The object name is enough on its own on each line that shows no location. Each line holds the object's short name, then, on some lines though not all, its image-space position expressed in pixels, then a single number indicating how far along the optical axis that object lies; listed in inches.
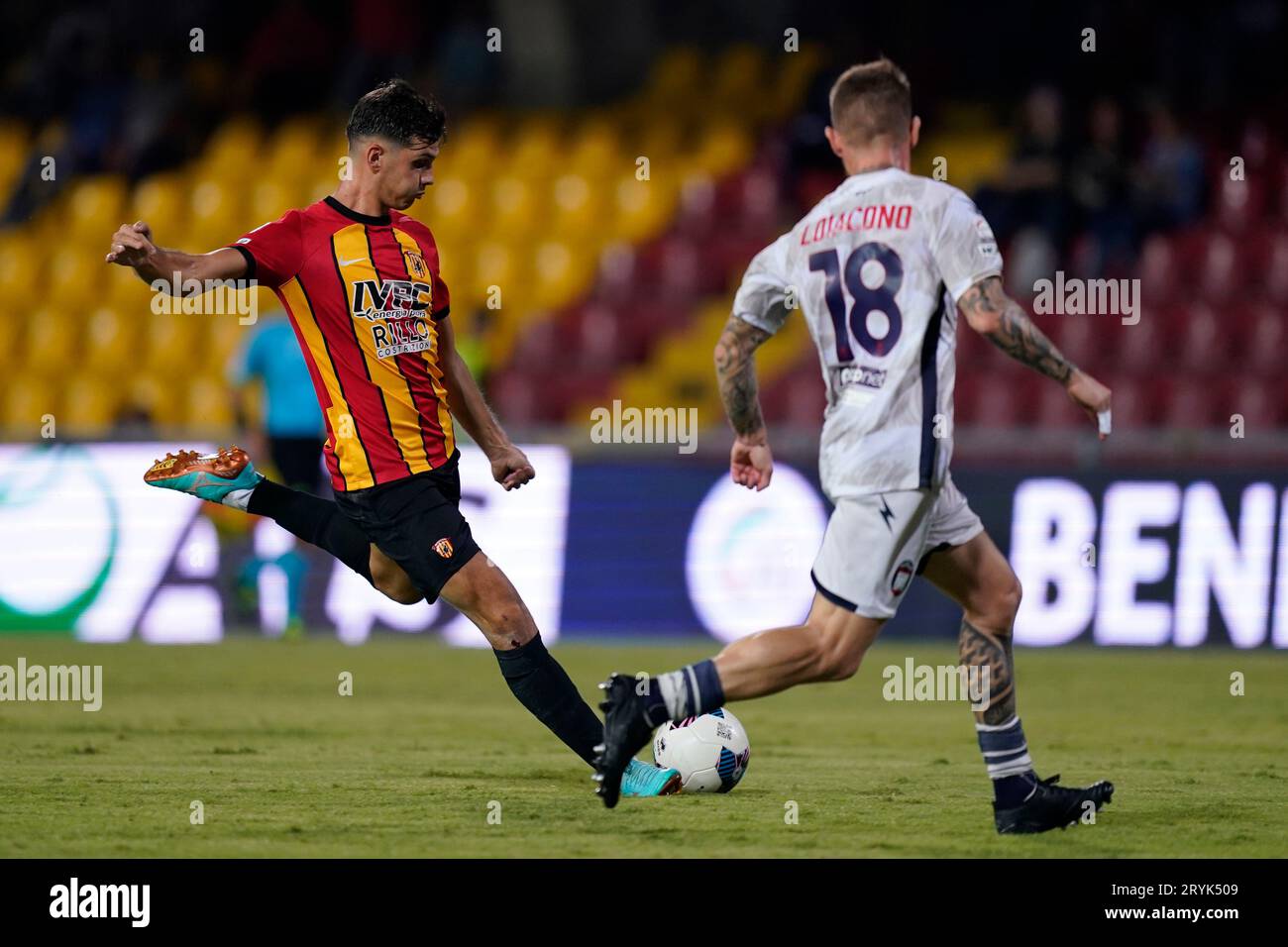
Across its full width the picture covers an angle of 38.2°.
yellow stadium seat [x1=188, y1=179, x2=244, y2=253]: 689.6
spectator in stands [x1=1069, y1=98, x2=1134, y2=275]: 559.5
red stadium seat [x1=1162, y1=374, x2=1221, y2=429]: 535.5
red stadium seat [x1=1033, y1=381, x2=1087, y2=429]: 535.8
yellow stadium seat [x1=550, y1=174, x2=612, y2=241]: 671.1
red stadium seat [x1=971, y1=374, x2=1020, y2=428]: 544.1
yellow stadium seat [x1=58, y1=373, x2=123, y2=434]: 636.7
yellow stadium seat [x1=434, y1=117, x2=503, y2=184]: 703.1
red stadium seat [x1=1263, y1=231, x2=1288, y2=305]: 562.6
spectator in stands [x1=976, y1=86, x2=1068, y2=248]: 559.5
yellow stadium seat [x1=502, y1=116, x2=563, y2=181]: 692.1
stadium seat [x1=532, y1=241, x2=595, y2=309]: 650.2
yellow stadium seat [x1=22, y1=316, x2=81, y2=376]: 668.7
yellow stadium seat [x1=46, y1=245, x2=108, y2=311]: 701.3
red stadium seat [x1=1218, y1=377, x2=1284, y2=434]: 529.0
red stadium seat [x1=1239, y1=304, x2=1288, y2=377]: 544.7
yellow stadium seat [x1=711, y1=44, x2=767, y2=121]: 689.6
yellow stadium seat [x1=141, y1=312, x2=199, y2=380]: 654.5
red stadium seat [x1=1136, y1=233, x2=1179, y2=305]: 568.7
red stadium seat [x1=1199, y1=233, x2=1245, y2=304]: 569.3
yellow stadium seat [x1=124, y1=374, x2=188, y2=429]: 628.7
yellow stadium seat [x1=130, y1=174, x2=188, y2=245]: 700.7
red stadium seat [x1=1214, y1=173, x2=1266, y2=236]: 588.4
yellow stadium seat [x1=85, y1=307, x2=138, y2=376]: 664.4
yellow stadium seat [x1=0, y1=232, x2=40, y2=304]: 707.4
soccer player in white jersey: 206.5
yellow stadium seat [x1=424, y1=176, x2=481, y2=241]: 682.8
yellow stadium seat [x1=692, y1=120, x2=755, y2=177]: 666.8
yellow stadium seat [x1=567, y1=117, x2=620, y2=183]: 682.2
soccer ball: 245.9
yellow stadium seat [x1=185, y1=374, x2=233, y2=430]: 619.8
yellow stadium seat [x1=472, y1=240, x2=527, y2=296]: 655.1
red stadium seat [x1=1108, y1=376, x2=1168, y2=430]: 542.6
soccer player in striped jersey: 234.7
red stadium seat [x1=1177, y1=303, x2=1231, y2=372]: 552.1
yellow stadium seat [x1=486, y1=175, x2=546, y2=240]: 678.5
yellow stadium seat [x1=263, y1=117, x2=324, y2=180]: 707.4
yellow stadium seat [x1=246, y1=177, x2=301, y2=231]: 685.9
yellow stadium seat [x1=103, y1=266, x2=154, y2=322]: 687.7
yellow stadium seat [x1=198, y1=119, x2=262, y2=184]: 721.0
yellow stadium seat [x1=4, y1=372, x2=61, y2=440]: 636.6
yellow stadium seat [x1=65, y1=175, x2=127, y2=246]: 720.3
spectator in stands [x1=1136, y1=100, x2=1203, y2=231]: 575.2
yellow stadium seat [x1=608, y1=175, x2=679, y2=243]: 663.8
